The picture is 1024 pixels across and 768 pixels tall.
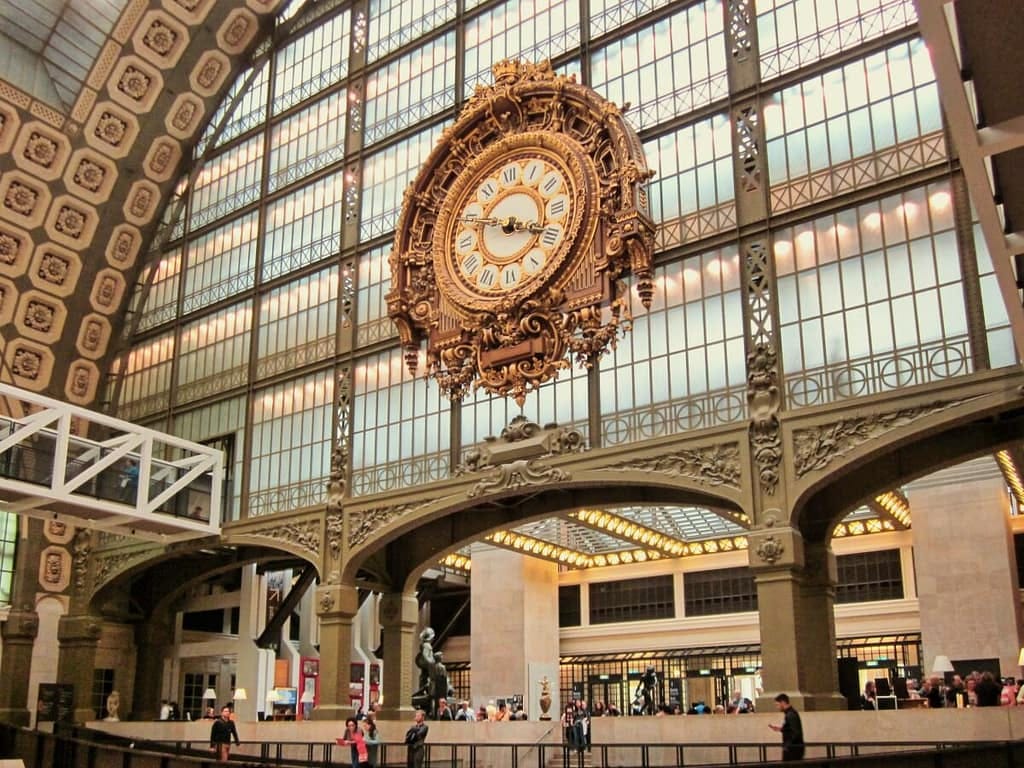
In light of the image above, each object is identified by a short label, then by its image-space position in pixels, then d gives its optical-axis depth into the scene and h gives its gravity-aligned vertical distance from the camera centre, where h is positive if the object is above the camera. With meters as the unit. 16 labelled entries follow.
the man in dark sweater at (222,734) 22.05 -0.96
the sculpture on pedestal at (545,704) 29.30 -0.55
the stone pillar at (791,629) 20.38 +0.98
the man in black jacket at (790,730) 16.52 -0.73
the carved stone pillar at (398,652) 29.53 +0.87
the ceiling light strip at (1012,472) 28.38 +5.66
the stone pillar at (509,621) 42.47 +2.42
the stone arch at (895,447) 19.28 +4.26
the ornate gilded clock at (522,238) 24.92 +10.53
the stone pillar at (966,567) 31.55 +3.25
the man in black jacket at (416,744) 19.70 -1.06
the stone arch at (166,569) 34.34 +3.79
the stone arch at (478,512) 23.48 +4.05
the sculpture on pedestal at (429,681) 31.34 +0.08
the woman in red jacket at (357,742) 19.00 -1.01
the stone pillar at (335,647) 27.94 +0.96
